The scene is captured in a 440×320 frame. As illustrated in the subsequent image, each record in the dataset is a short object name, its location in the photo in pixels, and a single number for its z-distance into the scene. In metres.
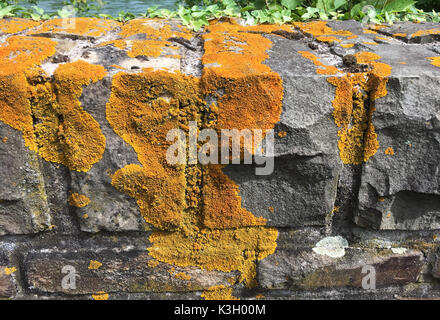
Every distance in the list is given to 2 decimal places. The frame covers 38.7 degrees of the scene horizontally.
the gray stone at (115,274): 0.72
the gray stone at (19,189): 0.66
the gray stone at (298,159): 0.65
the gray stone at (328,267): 0.74
